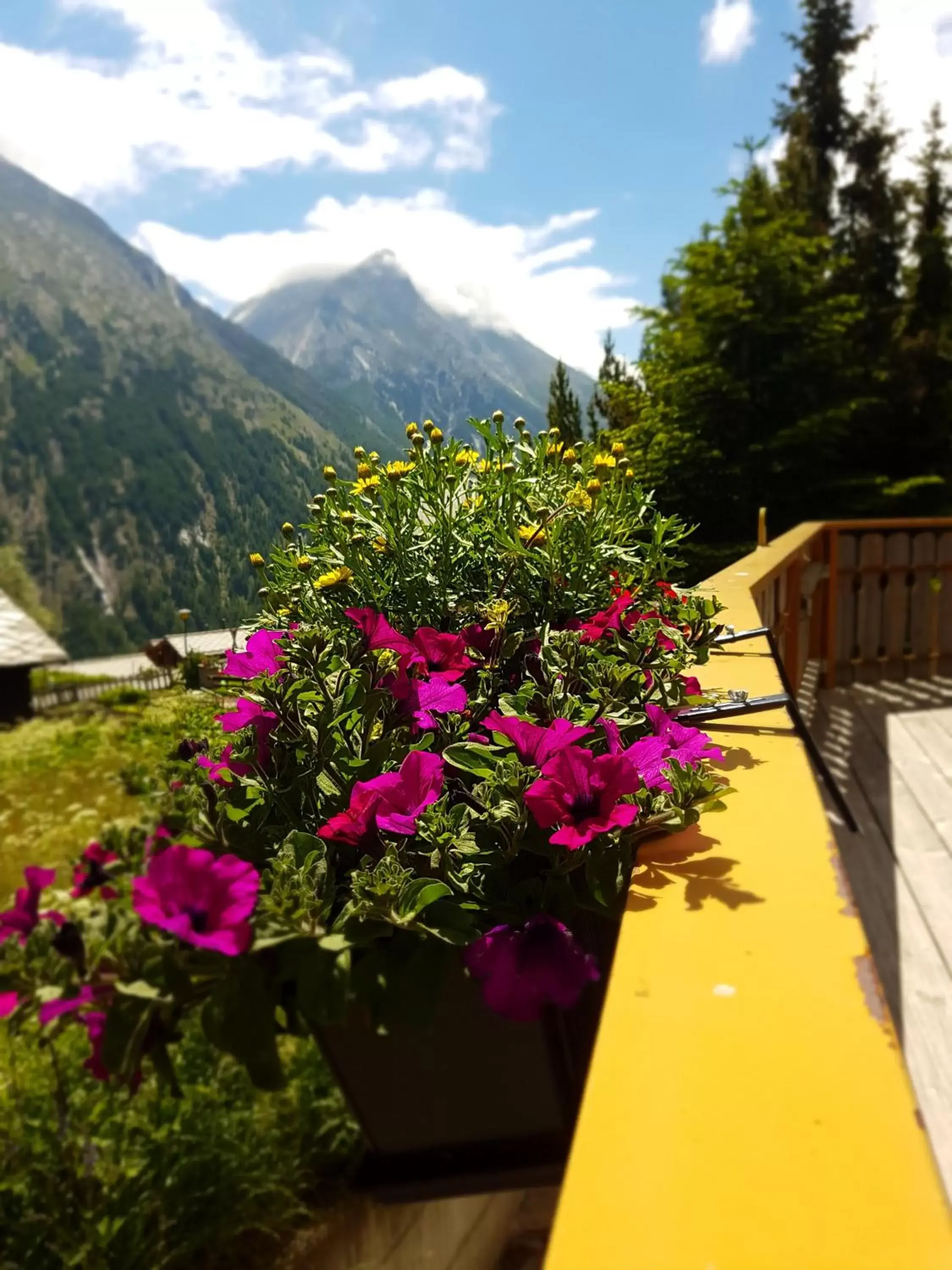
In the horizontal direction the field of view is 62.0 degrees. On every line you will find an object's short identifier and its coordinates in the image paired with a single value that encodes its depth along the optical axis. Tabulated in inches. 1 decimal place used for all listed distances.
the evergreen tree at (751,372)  476.1
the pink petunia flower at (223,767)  33.1
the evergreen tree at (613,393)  467.5
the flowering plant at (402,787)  24.2
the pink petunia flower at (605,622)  42.3
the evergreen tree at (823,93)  728.3
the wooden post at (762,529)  123.7
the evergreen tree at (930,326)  610.5
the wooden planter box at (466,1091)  30.9
